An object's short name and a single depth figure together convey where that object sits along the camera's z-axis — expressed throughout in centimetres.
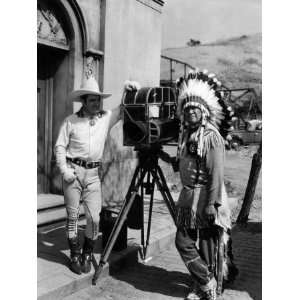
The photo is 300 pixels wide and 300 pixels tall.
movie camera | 360
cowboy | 346
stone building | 404
